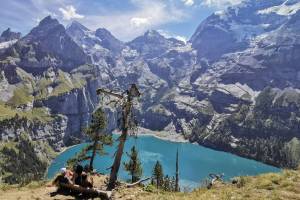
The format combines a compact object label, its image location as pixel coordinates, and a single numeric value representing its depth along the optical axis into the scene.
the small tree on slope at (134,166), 47.81
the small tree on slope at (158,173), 64.25
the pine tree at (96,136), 39.22
